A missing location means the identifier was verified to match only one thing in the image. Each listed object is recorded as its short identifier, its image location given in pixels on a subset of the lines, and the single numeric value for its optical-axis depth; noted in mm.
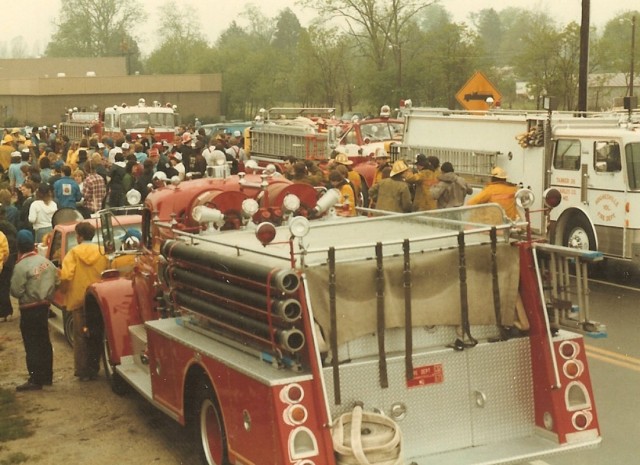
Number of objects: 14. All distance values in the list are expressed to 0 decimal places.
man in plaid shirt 19750
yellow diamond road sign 26250
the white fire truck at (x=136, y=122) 39438
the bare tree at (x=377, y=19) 60156
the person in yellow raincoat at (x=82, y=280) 11656
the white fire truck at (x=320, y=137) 26406
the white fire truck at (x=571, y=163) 16344
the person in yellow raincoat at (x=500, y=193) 14305
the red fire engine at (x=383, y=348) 6730
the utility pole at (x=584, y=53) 26594
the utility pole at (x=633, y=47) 47459
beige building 83312
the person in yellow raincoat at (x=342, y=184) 14931
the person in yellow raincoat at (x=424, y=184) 17266
